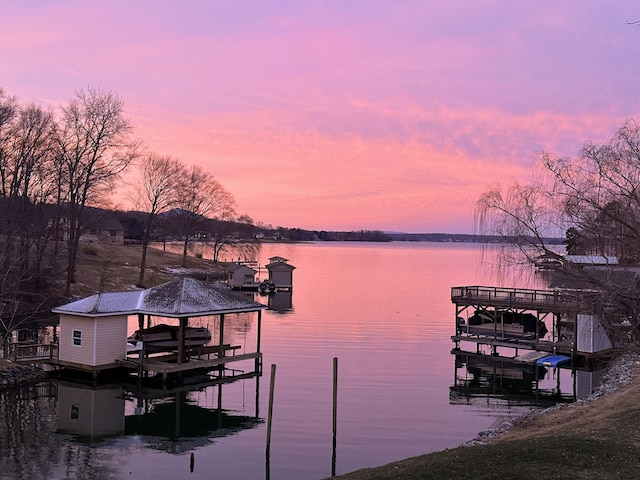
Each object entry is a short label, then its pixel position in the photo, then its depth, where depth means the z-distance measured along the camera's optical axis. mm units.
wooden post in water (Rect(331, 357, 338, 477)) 19078
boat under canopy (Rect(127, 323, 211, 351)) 31188
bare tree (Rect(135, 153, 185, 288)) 79062
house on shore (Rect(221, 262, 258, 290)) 79188
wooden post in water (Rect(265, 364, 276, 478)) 18859
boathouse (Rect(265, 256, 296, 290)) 78562
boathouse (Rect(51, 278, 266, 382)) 28078
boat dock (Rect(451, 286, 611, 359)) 35469
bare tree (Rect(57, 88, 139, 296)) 53534
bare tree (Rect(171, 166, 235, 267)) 93194
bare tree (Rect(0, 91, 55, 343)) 44781
